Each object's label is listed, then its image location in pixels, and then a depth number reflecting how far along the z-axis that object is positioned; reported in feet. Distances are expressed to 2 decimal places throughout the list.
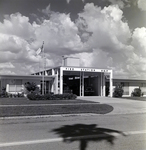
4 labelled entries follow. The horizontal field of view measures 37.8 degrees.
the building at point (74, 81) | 82.84
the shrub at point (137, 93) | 96.48
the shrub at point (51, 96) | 64.64
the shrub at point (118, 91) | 90.02
